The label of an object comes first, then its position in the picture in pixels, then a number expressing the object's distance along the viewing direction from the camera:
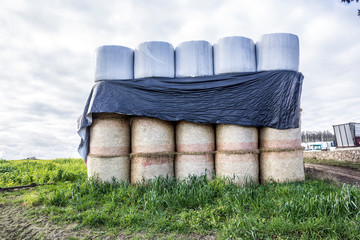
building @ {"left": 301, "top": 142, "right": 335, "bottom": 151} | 27.85
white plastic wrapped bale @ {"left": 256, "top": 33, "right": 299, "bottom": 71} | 5.57
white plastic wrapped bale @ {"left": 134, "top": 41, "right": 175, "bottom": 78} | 5.59
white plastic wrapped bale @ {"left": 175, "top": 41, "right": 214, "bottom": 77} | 5.59
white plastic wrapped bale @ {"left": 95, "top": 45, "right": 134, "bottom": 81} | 5.62
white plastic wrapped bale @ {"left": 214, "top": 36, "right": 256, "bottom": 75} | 5.54
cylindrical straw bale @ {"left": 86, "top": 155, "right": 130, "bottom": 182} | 5.34
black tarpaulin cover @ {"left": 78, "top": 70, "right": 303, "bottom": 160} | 5.32
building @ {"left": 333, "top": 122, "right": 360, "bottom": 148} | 16.59
